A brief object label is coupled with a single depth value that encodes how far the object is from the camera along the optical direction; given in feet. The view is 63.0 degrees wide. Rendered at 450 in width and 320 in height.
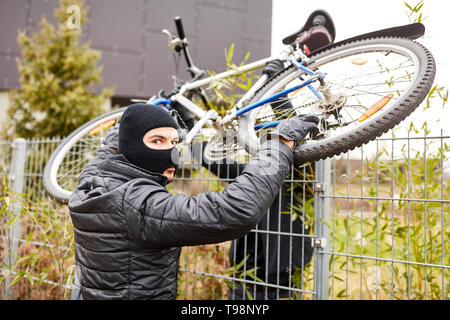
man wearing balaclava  4.13
